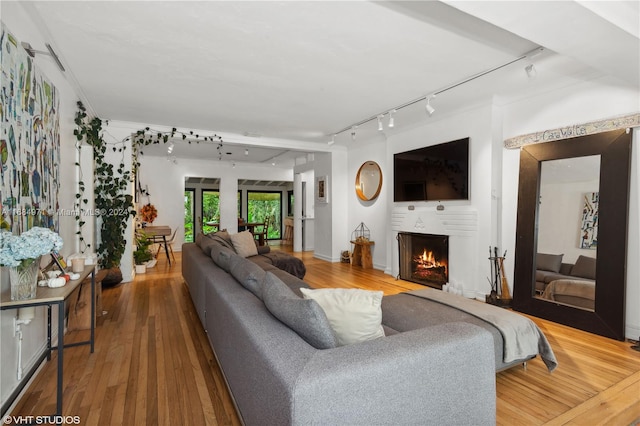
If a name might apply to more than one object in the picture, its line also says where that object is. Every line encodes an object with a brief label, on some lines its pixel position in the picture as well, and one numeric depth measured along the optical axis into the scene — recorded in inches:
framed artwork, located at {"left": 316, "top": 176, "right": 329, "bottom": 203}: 290.8
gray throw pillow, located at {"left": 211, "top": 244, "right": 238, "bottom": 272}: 114.8
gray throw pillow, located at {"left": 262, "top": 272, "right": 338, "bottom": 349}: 55.8
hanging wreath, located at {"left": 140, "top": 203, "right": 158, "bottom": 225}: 316.8
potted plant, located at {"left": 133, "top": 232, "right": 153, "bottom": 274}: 236.2
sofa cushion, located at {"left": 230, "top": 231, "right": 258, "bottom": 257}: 202.0
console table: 69.6
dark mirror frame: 119.5
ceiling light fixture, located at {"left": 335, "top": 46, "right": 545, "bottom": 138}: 114.3
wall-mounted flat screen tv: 177.6
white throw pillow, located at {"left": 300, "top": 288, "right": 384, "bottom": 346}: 64.7
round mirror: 254.1
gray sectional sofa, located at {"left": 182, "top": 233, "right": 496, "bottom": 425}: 45.0
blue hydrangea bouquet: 67.2
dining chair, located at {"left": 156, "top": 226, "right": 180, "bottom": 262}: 290.0
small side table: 255.9
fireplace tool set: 156.6
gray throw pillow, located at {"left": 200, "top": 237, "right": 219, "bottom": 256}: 154.3
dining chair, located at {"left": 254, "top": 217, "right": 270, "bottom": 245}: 341.6
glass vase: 70.5
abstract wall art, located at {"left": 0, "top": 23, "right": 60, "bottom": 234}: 76.4
